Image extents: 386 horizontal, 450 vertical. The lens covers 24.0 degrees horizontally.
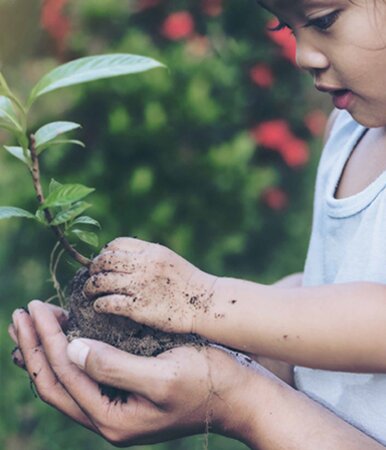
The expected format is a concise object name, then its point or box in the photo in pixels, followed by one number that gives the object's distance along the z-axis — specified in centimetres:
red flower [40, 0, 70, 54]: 352
